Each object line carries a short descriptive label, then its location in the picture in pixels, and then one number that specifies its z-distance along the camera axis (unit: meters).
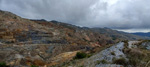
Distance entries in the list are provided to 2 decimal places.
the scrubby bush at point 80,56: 16.77
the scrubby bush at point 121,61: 7.30
